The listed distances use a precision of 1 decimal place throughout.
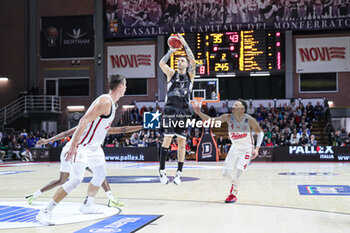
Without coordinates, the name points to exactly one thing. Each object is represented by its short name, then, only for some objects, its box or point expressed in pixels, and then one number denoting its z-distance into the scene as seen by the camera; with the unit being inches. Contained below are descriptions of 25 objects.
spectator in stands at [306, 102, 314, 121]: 1037.8
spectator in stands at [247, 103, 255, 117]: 1065.5
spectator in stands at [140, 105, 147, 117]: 1118.0
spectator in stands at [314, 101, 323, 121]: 1056.8
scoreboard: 941.2
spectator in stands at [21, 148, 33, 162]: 999.6
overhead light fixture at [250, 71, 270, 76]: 1074.7
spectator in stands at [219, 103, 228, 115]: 1104.8
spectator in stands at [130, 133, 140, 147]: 986.7
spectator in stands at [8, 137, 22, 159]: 1057.7
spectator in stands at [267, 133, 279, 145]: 932.8
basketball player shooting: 305.1
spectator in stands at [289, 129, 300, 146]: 902.4
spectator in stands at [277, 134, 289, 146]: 916.6
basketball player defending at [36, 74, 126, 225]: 233.5
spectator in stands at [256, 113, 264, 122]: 1018.0
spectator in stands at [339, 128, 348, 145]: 941.2
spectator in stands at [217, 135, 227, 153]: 949.8
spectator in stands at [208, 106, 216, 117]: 1048.2
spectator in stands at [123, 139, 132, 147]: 982.7
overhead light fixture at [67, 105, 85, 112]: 1306.6
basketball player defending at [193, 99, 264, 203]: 324.1
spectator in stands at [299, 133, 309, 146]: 905.2
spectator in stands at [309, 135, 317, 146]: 895.7
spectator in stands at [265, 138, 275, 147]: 929.5
